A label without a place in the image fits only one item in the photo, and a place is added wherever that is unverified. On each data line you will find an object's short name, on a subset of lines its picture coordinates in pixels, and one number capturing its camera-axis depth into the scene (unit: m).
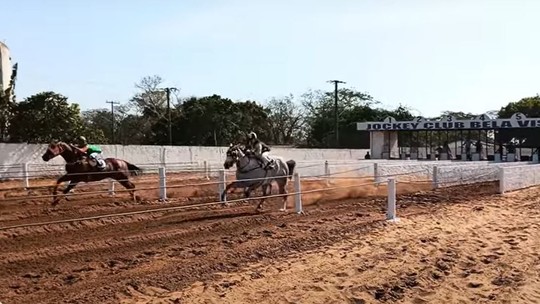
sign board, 40.78
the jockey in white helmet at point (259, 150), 15.24
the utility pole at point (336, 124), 58.50
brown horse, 16.42
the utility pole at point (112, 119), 65.21
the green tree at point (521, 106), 62.46
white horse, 15.02
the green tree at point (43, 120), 31.77
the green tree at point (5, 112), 32.22
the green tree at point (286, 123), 70.44
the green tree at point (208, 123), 49.78
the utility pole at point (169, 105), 49.71
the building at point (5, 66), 39.41
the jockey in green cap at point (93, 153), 16.95
